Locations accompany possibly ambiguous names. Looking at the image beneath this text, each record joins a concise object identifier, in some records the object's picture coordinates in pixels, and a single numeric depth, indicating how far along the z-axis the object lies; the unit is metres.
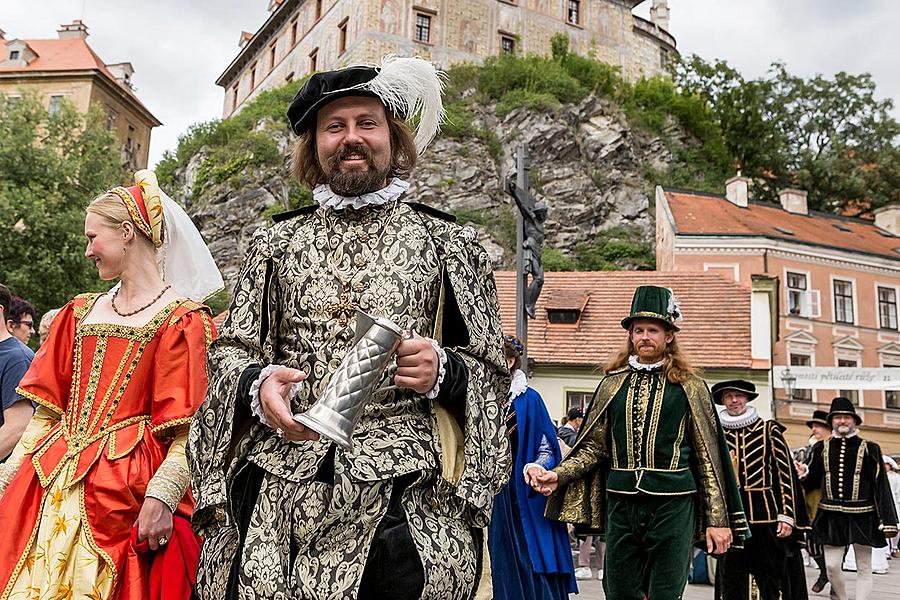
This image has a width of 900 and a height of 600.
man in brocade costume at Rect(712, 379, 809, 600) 6.74
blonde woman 3.22
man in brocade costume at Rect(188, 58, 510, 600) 2.26
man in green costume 5.25
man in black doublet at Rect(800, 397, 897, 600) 8.62
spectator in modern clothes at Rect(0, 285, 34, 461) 4.09
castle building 49.38
